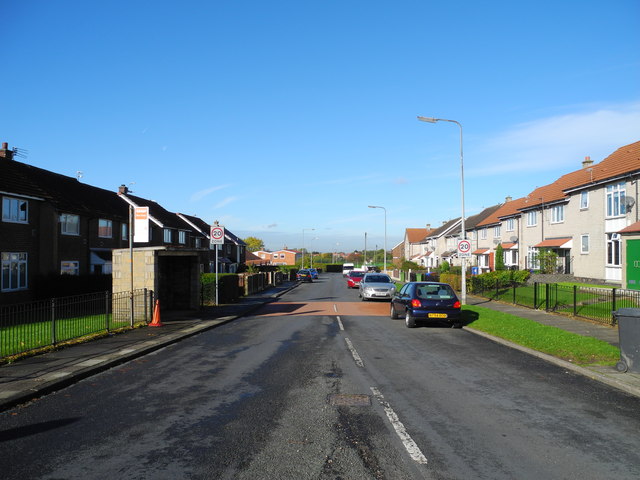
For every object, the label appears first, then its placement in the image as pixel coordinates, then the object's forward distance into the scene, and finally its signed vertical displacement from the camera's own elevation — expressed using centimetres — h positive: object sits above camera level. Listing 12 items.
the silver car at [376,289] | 2642 -226
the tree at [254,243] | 15012 +198
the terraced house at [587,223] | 2388 +161
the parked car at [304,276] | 5644 -325
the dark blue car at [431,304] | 1491 -179
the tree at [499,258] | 4062 -86
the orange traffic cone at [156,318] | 1451 -213
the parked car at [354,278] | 4144 -266
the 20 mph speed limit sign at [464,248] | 2041 +1
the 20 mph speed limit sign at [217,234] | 2090 +69
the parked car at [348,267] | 7554 -293
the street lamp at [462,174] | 2020 +339
